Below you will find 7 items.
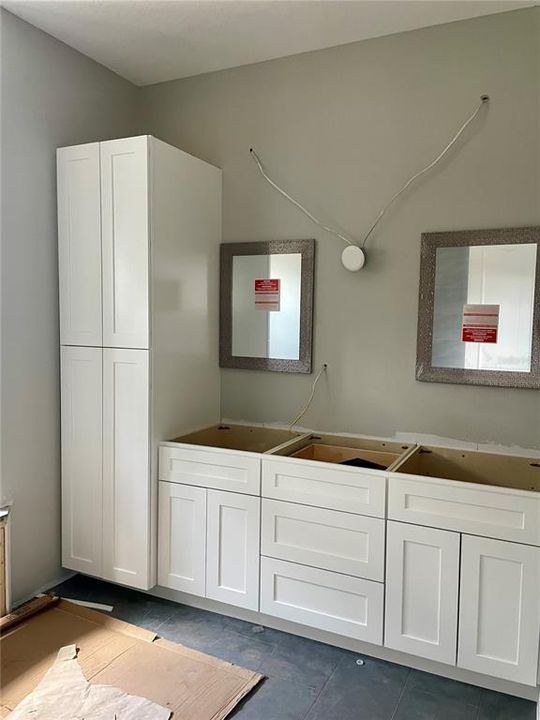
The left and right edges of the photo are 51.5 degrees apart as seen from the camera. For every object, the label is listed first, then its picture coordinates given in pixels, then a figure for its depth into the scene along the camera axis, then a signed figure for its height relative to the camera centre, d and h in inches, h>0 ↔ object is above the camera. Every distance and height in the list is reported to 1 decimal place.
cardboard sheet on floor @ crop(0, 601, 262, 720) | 78.4 -52.6
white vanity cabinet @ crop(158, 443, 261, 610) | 96.0 -35.8
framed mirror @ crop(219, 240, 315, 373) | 111.9 +3.6
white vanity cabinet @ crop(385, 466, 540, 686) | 77.0 -35.8
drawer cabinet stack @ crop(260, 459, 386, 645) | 86.5 -35.8
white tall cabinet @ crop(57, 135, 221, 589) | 100.1 -2.6
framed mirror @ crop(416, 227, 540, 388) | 93.2 +3.1
